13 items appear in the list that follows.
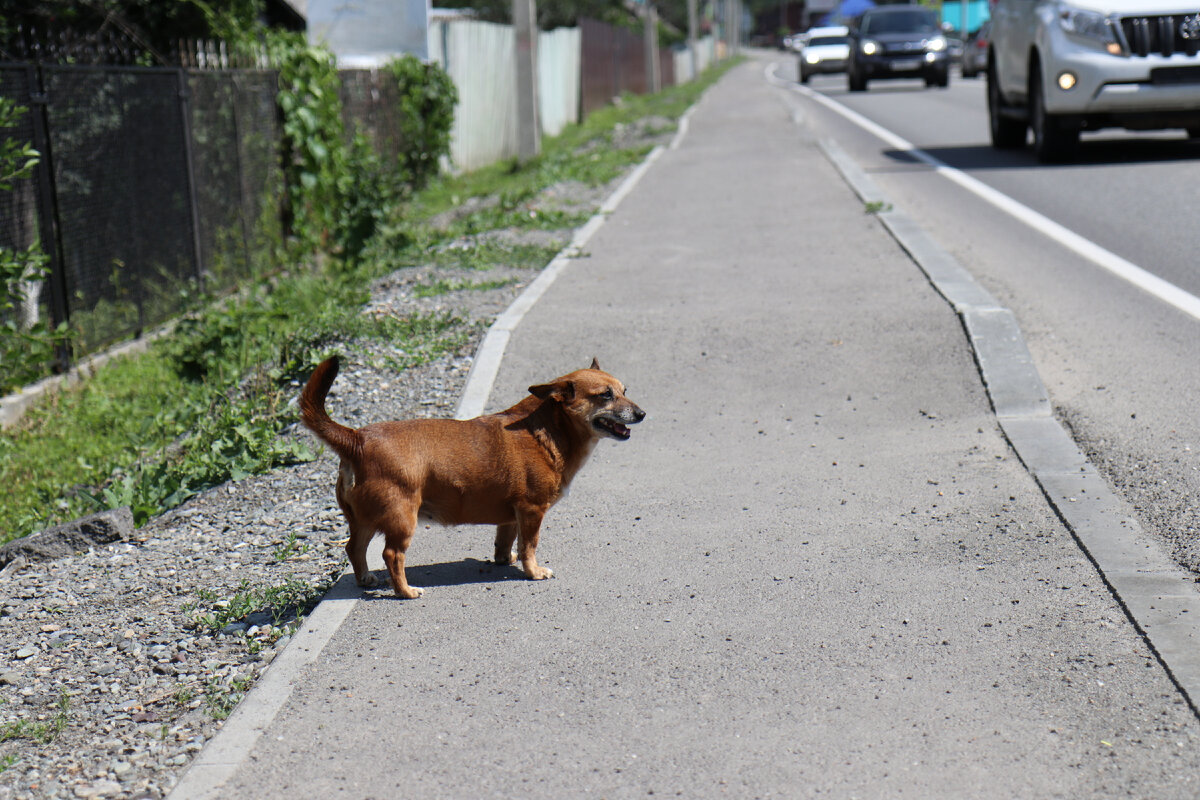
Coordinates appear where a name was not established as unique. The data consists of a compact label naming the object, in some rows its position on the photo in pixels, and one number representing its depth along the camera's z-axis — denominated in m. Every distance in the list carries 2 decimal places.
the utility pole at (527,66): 19.47
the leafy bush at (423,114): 17.08
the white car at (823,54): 44.06
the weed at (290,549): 4.84
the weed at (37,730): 3.57
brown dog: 4.17
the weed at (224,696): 3.60
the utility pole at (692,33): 53.95
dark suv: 31.36
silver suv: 12.80
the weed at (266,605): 4.27
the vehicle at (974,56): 39.28
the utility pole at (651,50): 44.59
